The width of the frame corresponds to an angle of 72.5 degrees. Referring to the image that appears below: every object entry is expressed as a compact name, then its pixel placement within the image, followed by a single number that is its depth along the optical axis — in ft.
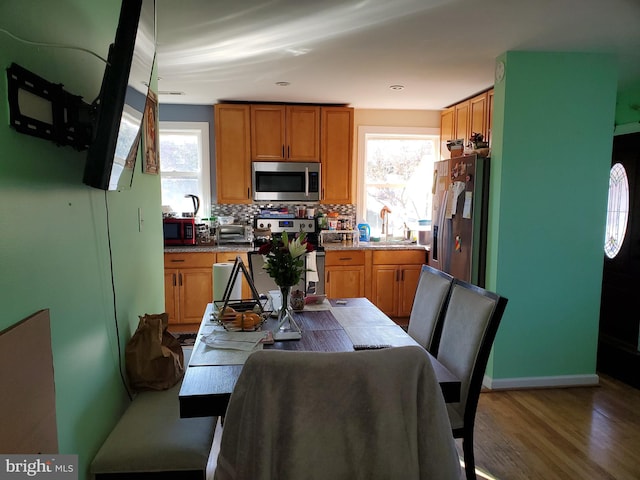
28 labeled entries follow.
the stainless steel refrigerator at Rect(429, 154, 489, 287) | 10.29
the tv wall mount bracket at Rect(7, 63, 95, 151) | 3.52
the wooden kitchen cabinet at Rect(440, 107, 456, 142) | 14.82
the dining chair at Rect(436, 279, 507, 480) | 5.82
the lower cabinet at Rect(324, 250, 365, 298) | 14.39
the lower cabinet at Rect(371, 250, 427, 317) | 14.67
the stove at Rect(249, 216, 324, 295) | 15.29
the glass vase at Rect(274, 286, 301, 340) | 6.38
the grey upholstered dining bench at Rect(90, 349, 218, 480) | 5.05
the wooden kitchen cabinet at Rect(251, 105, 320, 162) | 14.64
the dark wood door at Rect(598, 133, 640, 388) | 11.73
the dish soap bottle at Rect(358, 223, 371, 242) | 16.03
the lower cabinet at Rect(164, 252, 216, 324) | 13.78
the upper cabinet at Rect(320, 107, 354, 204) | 15.01
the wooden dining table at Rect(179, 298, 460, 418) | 4.57
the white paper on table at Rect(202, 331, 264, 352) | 5.80
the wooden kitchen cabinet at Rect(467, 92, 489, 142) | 12.30
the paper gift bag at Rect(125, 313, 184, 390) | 6.59
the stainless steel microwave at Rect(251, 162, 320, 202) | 14.88
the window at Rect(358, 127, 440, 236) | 16.29
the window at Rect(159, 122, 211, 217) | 15.43
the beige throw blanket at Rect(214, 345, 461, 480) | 3.64
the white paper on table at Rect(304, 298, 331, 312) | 7.84
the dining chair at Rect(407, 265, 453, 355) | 7.28
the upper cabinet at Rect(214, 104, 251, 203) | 14.49
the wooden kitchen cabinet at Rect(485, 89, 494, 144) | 11.91
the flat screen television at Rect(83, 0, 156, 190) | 3.89
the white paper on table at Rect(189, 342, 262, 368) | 5.30
